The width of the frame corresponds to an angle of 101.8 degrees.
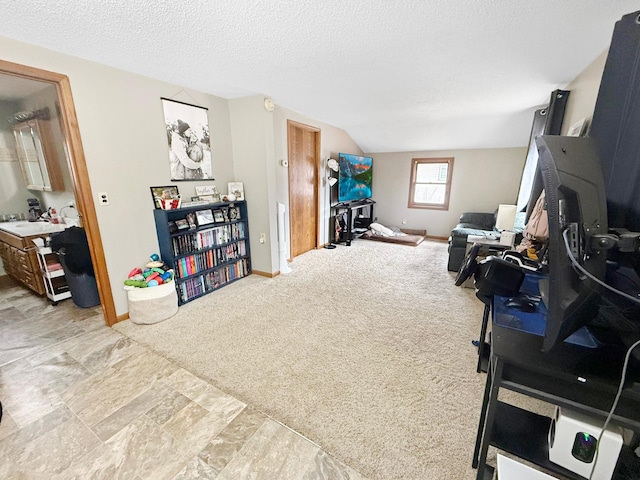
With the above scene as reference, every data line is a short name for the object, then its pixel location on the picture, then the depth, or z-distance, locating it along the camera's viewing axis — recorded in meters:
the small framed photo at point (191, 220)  2.82
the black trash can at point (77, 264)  2.51
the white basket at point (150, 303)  2.37
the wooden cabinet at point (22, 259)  2.70
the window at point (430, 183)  5.53
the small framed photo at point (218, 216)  3.10
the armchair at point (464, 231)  3.71
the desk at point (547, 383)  0.81
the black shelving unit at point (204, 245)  2.68
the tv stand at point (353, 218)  5.13
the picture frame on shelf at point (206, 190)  3.01
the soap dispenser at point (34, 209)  3.30
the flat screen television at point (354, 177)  4.93
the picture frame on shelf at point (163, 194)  2.61
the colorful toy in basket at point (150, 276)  2.38
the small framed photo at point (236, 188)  3.28
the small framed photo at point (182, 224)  2.71
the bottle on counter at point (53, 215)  3.20
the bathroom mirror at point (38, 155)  3.02
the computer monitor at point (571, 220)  0.73
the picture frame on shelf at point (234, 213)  3.28
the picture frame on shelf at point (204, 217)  2.89
